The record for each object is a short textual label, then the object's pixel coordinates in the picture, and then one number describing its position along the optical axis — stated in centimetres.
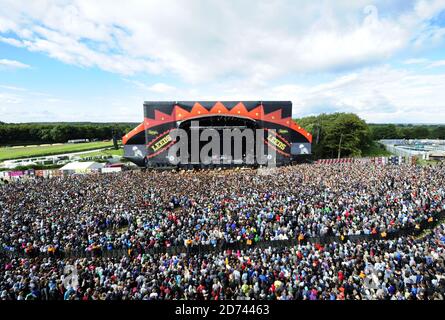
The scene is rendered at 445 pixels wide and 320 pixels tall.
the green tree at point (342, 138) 4612
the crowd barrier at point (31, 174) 3143
